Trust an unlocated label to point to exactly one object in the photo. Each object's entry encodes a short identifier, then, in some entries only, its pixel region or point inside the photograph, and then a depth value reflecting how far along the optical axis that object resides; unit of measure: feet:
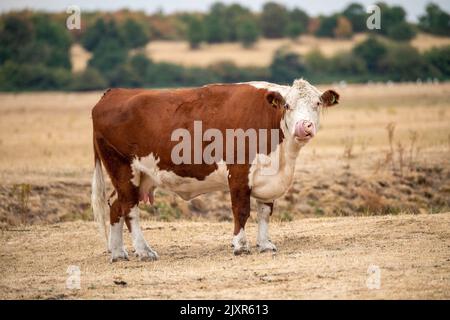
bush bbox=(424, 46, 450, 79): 173.47
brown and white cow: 40.81
